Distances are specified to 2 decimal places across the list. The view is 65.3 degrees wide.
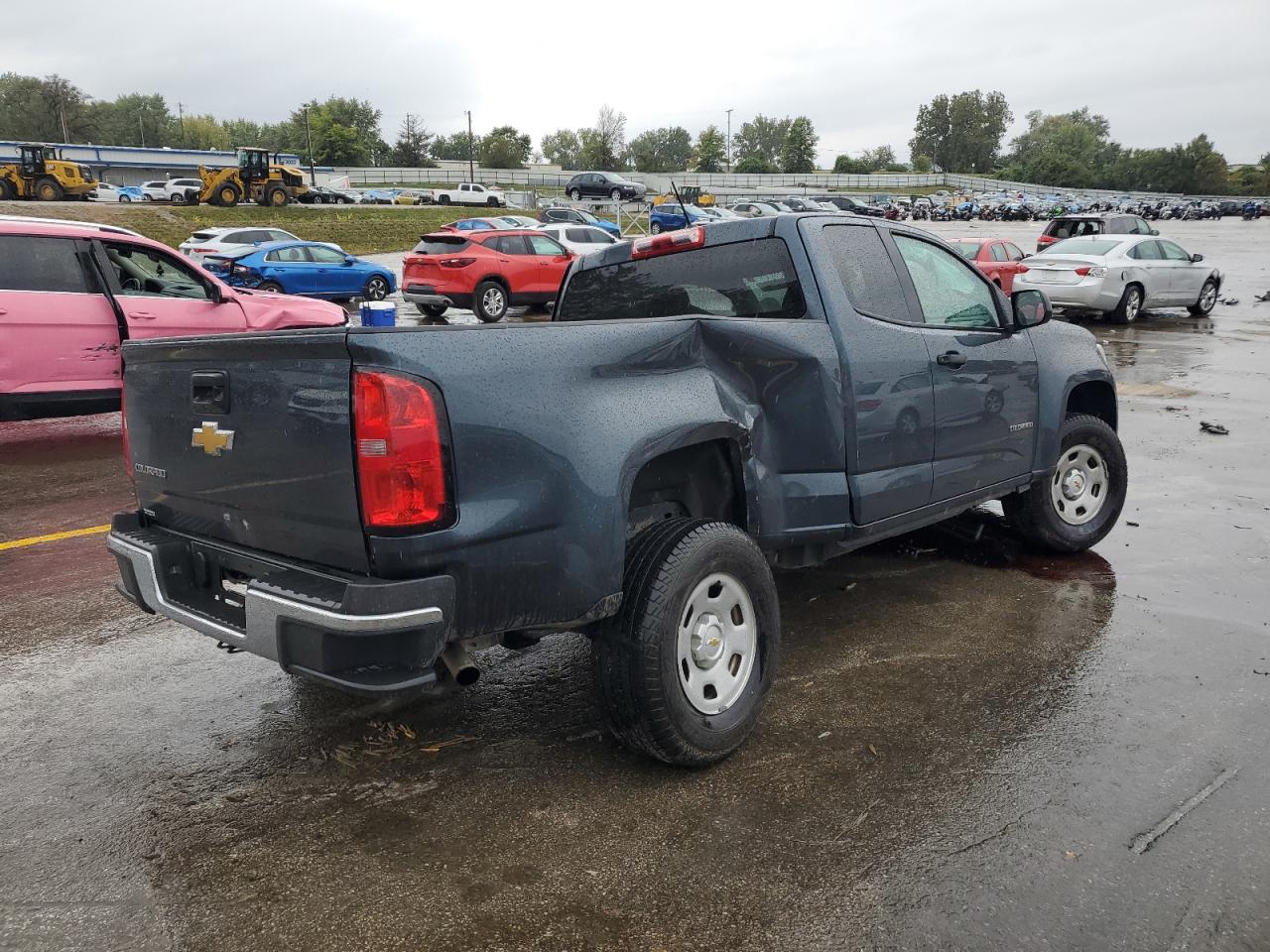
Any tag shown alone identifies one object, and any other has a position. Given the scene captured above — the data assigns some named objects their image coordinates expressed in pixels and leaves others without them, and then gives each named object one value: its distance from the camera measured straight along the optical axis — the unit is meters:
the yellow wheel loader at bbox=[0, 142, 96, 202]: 43.03
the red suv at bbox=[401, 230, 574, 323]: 18.45
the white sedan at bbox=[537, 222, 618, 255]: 22.72
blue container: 7.60
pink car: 8.35
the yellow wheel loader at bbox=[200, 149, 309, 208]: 44.28
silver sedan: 18.02
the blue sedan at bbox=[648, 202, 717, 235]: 40.28
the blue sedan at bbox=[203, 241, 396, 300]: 21.09
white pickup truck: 62.19
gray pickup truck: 2.71
